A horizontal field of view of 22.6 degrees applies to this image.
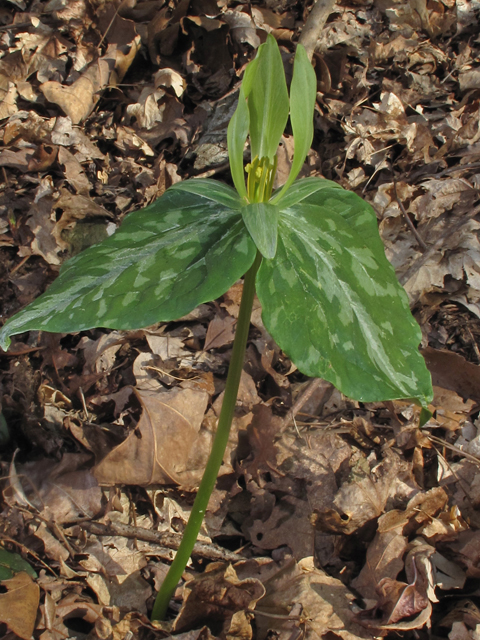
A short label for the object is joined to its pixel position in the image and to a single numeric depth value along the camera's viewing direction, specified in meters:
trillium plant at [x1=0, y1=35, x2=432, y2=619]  0.51
